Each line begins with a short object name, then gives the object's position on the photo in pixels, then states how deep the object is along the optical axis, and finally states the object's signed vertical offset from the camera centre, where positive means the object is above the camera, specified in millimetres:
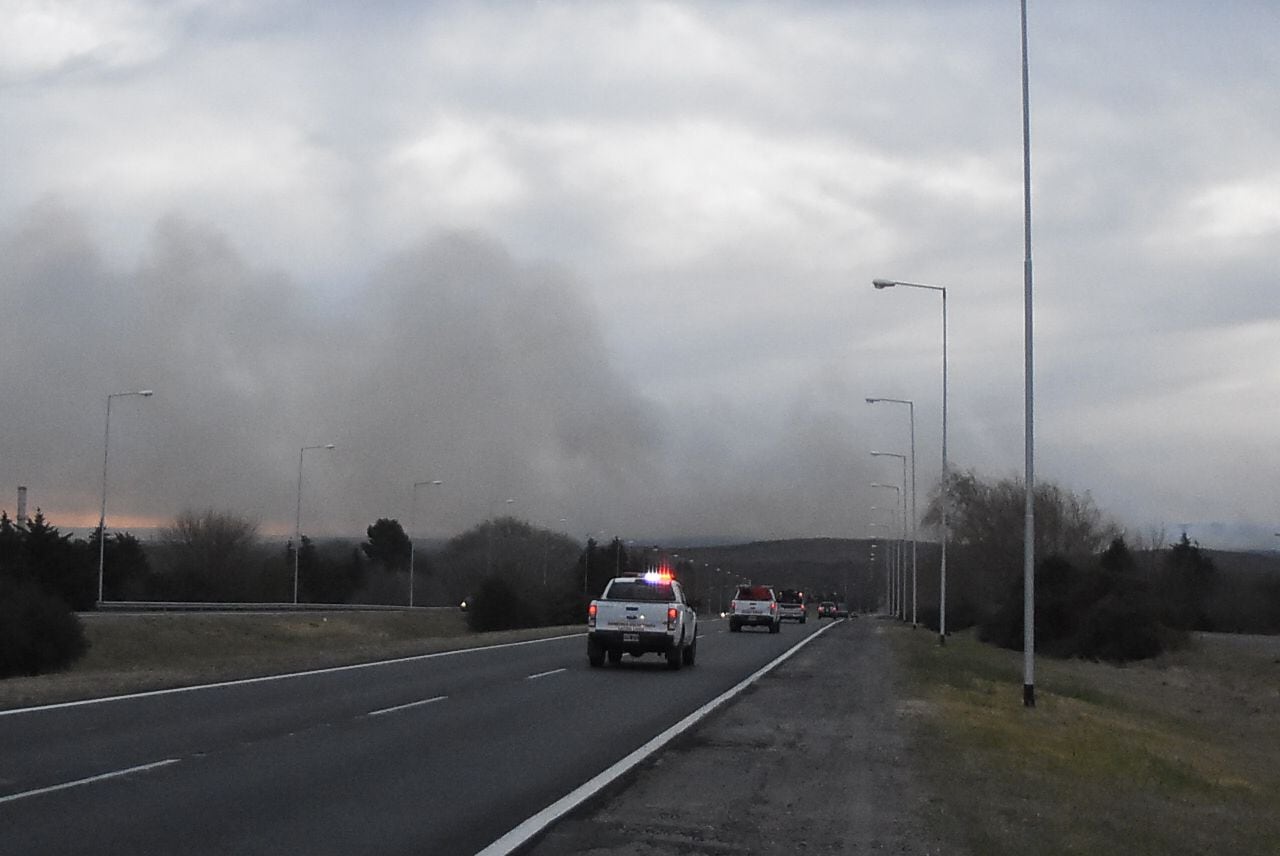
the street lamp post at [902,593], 108812 -1872
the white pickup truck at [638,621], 30109 -1168
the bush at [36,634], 42312 -2400
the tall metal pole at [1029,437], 24625 +2308
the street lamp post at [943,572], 50719 -48
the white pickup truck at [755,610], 61125 -1817
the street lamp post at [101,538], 65125 +786
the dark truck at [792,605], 88250 -2330
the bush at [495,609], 82312 -2698
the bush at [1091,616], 67938 -2108
